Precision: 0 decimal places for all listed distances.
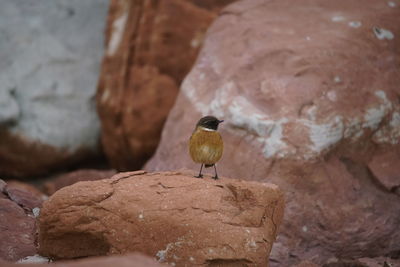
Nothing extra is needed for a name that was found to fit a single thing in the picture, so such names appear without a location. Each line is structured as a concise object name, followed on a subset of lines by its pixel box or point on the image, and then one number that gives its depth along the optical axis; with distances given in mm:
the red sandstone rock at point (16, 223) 9680
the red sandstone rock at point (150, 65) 17125
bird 10383
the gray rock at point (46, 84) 17719
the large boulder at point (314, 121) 11969
